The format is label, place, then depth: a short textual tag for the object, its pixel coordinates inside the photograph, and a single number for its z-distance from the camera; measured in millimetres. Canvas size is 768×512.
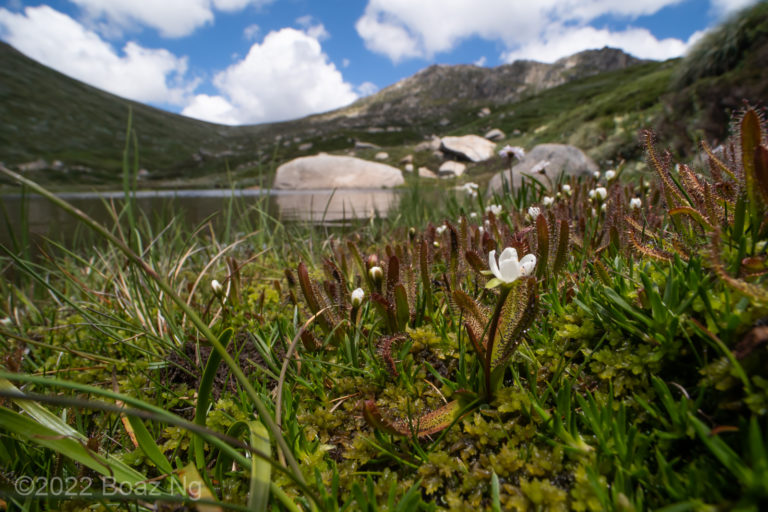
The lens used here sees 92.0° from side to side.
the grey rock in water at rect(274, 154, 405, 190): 26141
